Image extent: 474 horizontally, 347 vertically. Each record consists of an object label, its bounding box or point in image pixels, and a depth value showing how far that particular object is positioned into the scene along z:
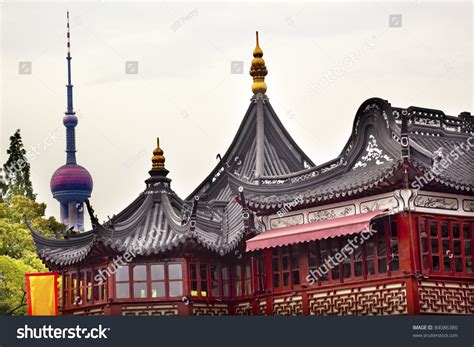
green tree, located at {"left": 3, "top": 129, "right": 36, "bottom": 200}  63.44
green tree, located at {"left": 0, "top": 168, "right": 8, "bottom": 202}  62.39
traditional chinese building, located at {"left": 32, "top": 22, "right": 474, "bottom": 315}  33.53
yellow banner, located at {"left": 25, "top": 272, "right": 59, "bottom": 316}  40.97
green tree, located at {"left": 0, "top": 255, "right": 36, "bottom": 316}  48.44
